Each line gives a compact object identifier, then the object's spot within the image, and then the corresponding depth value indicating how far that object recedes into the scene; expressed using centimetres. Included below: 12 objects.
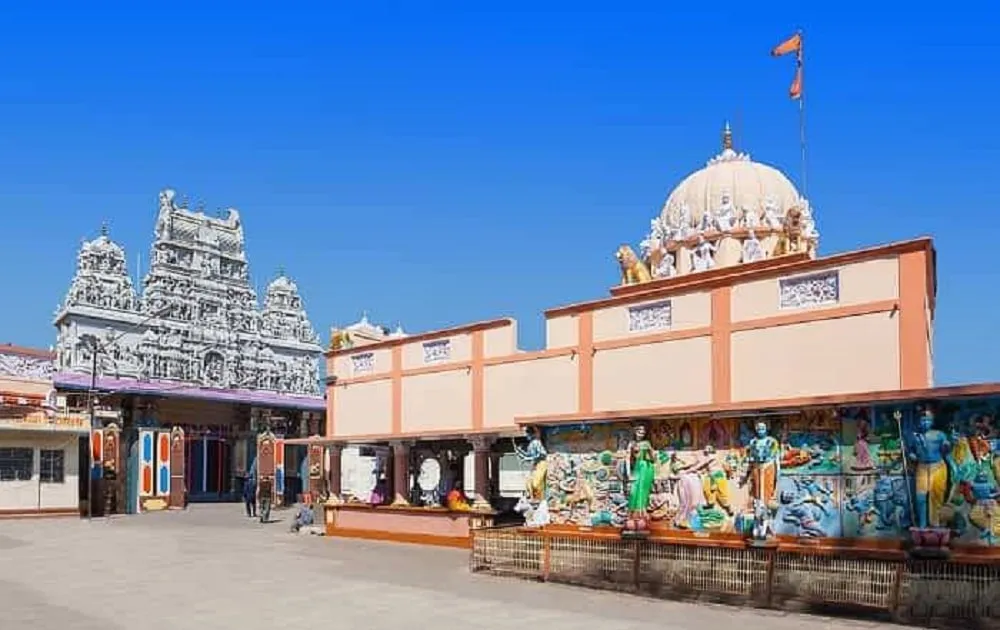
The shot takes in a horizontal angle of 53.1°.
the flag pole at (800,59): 2836
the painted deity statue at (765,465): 1418
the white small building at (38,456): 3475
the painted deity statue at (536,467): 1777
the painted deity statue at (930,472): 1230
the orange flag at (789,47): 2837
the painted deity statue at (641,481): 1581
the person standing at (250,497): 3634
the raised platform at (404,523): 2330
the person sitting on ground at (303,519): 2872
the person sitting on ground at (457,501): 2356
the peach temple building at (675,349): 1694
